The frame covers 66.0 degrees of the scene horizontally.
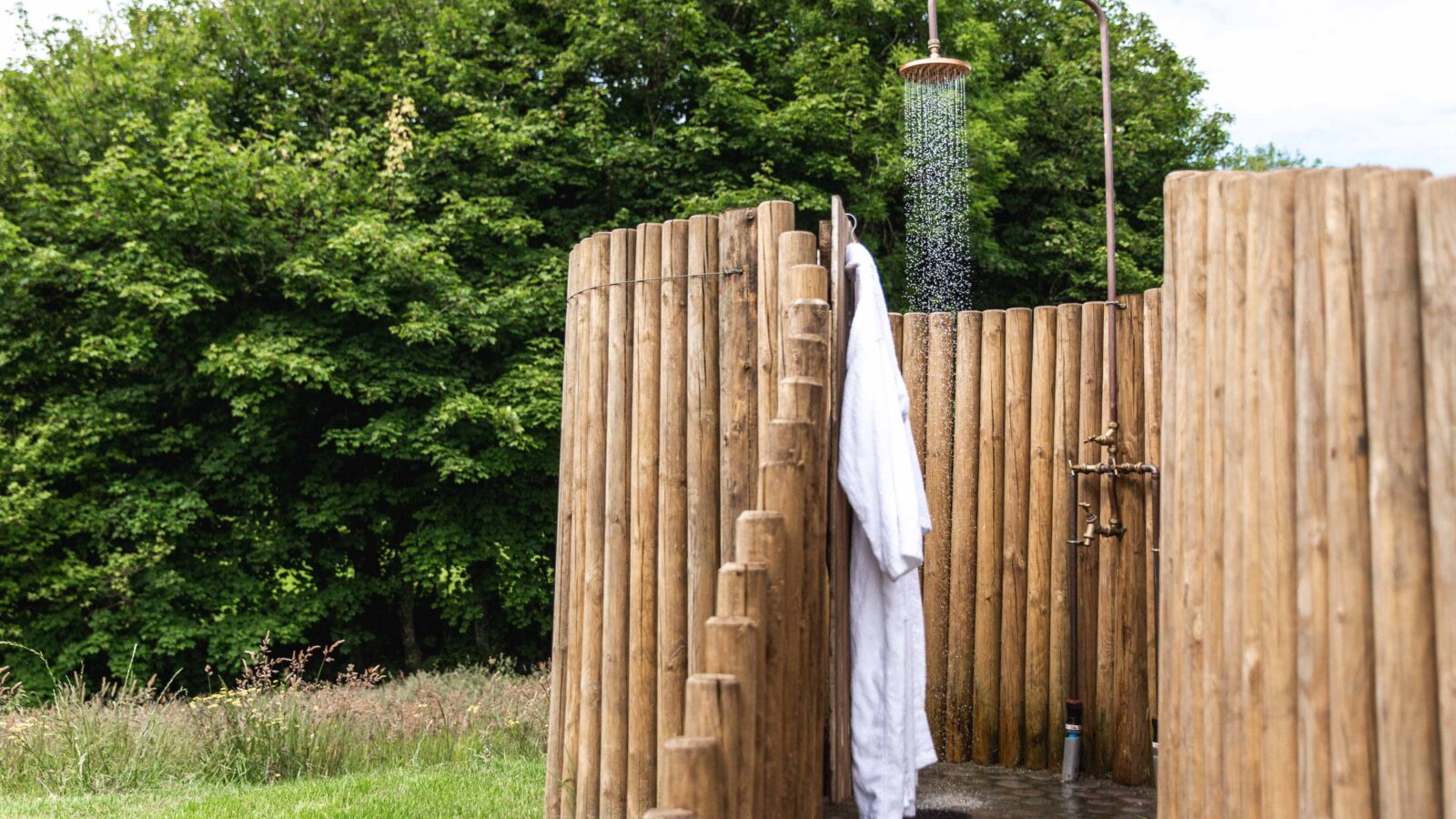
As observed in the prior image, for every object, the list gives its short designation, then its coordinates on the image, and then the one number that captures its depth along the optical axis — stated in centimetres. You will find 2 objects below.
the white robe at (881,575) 331
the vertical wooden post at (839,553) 357
